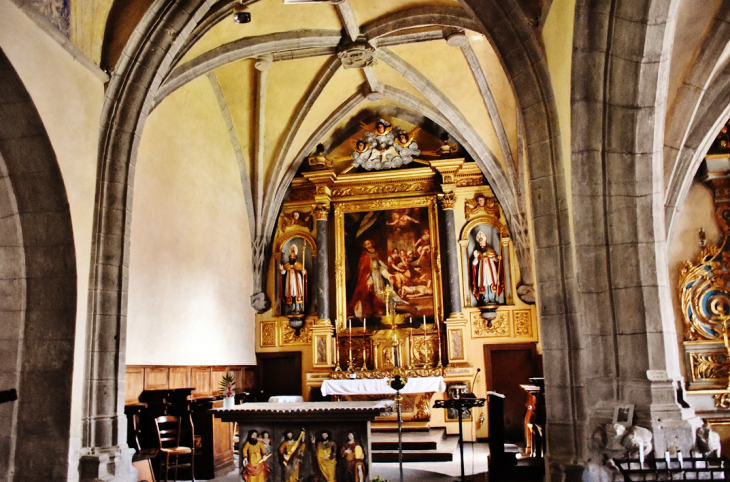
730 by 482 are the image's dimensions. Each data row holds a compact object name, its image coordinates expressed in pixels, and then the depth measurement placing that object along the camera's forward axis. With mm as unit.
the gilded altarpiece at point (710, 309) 9664
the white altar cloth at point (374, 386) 10914
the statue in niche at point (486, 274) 12094
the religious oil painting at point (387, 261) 12375
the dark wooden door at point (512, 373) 11781
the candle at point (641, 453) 4142
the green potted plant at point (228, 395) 7199
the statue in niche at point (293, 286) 12641
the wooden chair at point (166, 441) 6957
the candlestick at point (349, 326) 11961
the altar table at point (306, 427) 6195
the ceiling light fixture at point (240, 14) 8117
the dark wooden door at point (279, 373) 12578
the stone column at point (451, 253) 12070
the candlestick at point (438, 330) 12047
